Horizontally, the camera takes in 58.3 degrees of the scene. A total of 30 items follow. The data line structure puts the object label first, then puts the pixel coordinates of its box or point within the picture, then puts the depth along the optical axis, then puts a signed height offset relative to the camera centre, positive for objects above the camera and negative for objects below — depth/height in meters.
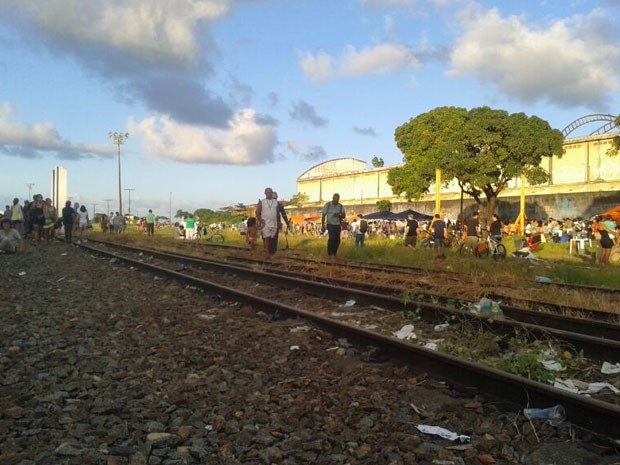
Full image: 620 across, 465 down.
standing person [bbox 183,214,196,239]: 30.27 -0.32
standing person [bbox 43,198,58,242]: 23.22 -0.02
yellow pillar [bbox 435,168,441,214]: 33.22 +2.13
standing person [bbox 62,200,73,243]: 24.17 +0.02
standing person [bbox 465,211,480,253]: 16.84 -0.35
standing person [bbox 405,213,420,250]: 20.78 -0.45
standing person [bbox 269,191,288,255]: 13.91 +0.23
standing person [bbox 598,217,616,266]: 15.48 -0.50
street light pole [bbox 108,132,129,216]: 59.51 +6.12
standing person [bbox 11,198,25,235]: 21.09 +0.24
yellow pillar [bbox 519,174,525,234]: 34.68 +0.77
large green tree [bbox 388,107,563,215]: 33.41 +4.58
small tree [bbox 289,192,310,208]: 81.00 +3.17
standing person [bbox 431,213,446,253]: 20.00 -0.42
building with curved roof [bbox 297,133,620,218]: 36.69 +2.70
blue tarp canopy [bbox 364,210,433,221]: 36.38 +0.34
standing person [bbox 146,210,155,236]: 32.43 -0.07
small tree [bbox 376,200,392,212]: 49.81 +1.44
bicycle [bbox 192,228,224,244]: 30.53 -0.97
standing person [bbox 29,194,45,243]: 22.27 +0.18
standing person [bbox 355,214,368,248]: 22.17 -0.57
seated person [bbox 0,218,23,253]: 16.58 -0.57
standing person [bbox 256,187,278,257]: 13.81 +0.21
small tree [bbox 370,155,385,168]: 89.00 +9.53
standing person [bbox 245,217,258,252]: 19.55 -0.44
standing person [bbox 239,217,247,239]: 32.25 -0.58
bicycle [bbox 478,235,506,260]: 16.45 -0.83
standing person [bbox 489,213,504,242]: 17.66 -0.24
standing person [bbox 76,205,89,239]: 30.75 -0.09
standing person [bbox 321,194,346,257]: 14.01 +0.15
